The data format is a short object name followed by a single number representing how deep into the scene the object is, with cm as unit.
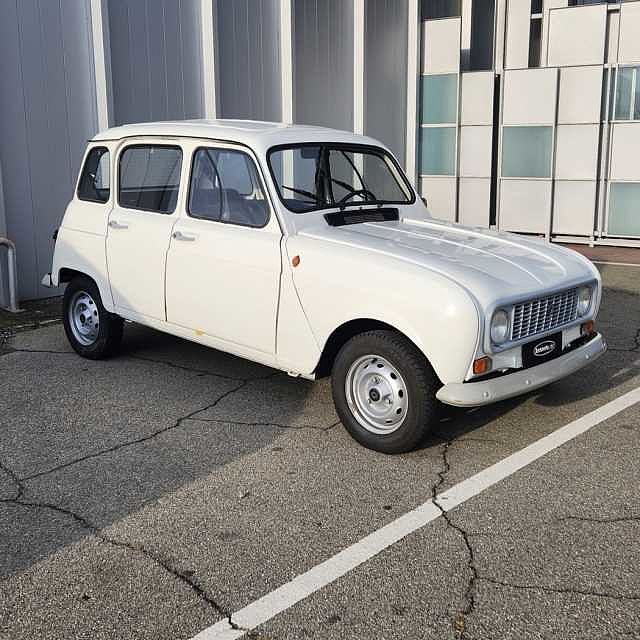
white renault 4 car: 454
